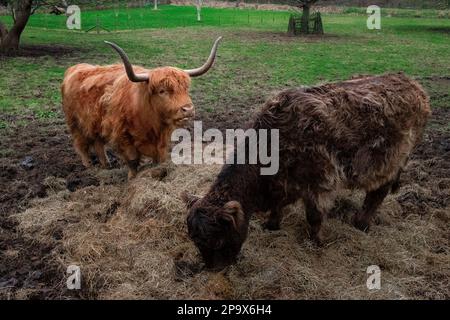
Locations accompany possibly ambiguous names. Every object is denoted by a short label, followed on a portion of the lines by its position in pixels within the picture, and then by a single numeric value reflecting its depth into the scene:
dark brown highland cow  3.92
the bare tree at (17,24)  15.26
